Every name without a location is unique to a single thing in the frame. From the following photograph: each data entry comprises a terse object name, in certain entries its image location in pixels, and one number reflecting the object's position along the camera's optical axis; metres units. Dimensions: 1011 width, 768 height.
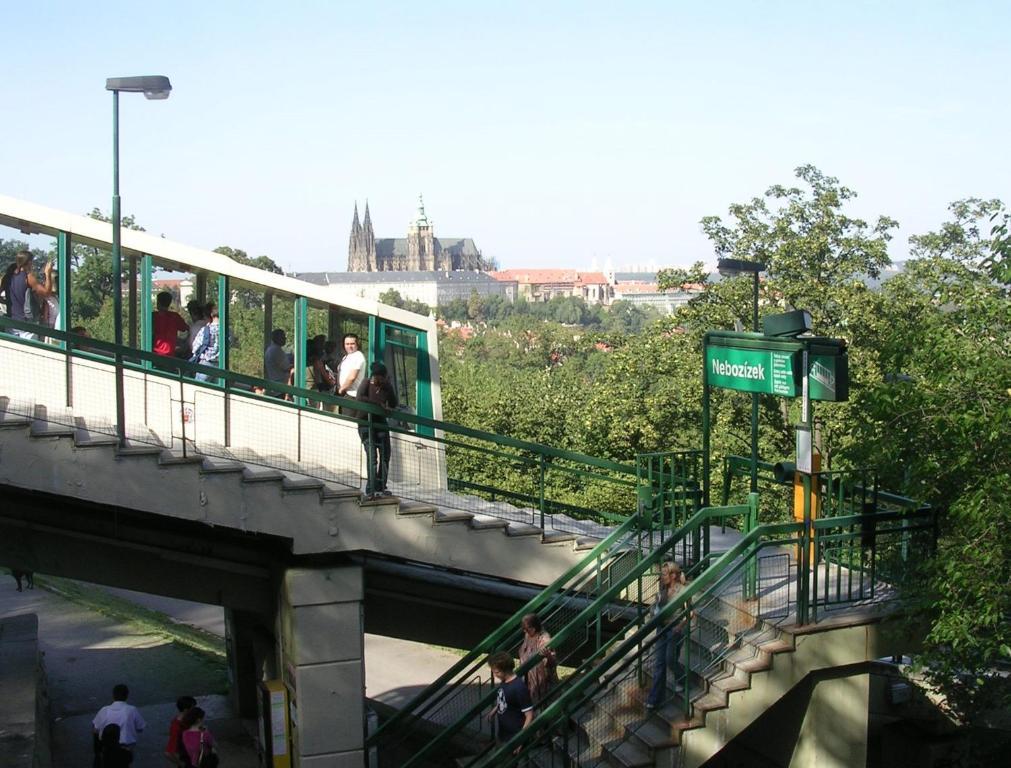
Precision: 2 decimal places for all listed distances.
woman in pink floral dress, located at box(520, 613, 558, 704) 9.74
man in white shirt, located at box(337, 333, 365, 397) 13.28
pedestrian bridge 9.58
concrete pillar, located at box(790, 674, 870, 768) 9.79
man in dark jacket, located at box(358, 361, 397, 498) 11.37
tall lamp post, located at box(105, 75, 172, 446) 11.29
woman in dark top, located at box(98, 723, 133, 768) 12.24
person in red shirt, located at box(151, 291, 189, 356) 13.03
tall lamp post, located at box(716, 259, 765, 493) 15.16
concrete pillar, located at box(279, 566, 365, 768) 11.09
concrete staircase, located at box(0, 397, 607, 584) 10.23
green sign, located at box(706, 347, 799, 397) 9.73
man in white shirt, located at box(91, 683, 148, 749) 12.26
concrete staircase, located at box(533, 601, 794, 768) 9.17
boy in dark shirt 9.13
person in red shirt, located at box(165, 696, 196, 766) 12.00
